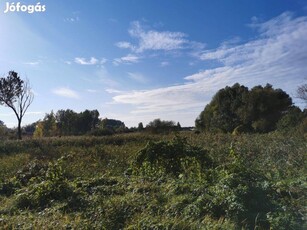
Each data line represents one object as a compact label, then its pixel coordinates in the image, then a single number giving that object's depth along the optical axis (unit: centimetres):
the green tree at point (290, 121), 1603
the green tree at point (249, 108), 2615
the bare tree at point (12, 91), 2253
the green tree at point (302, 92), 2079
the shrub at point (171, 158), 569
